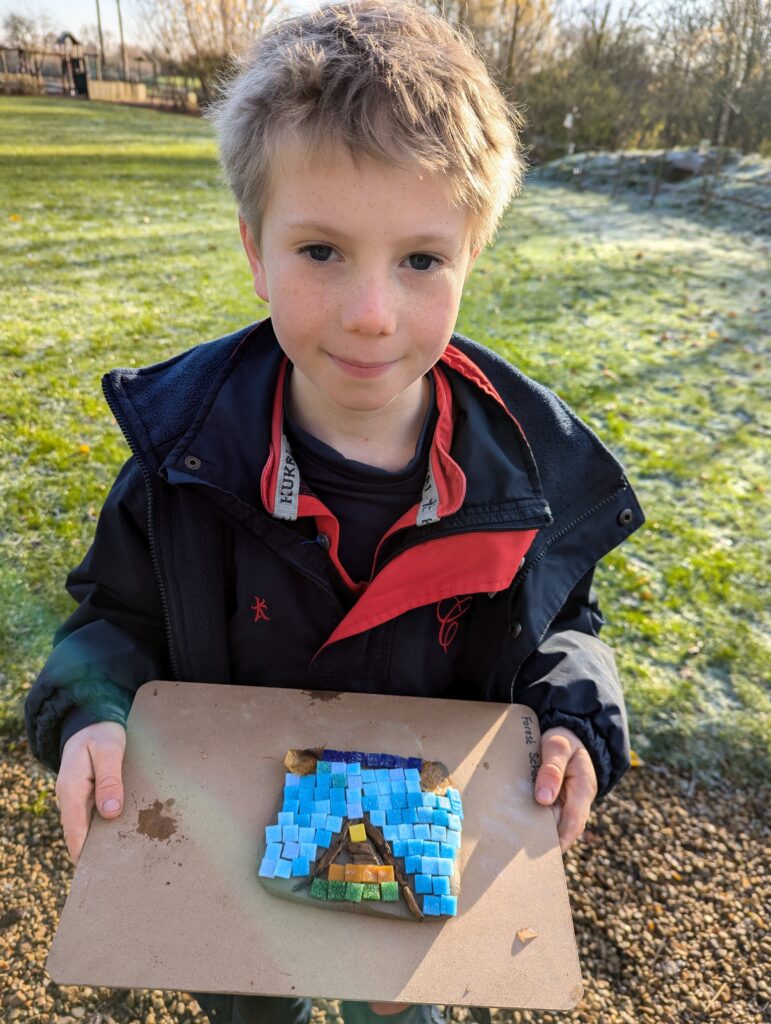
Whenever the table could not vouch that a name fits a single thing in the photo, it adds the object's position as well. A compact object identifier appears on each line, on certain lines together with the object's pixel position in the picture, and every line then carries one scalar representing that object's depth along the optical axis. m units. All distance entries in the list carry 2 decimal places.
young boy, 0.42
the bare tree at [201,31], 17.89
